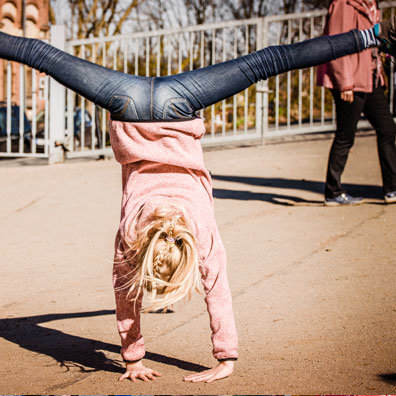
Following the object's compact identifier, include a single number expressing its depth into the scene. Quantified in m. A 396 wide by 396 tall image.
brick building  26.69
